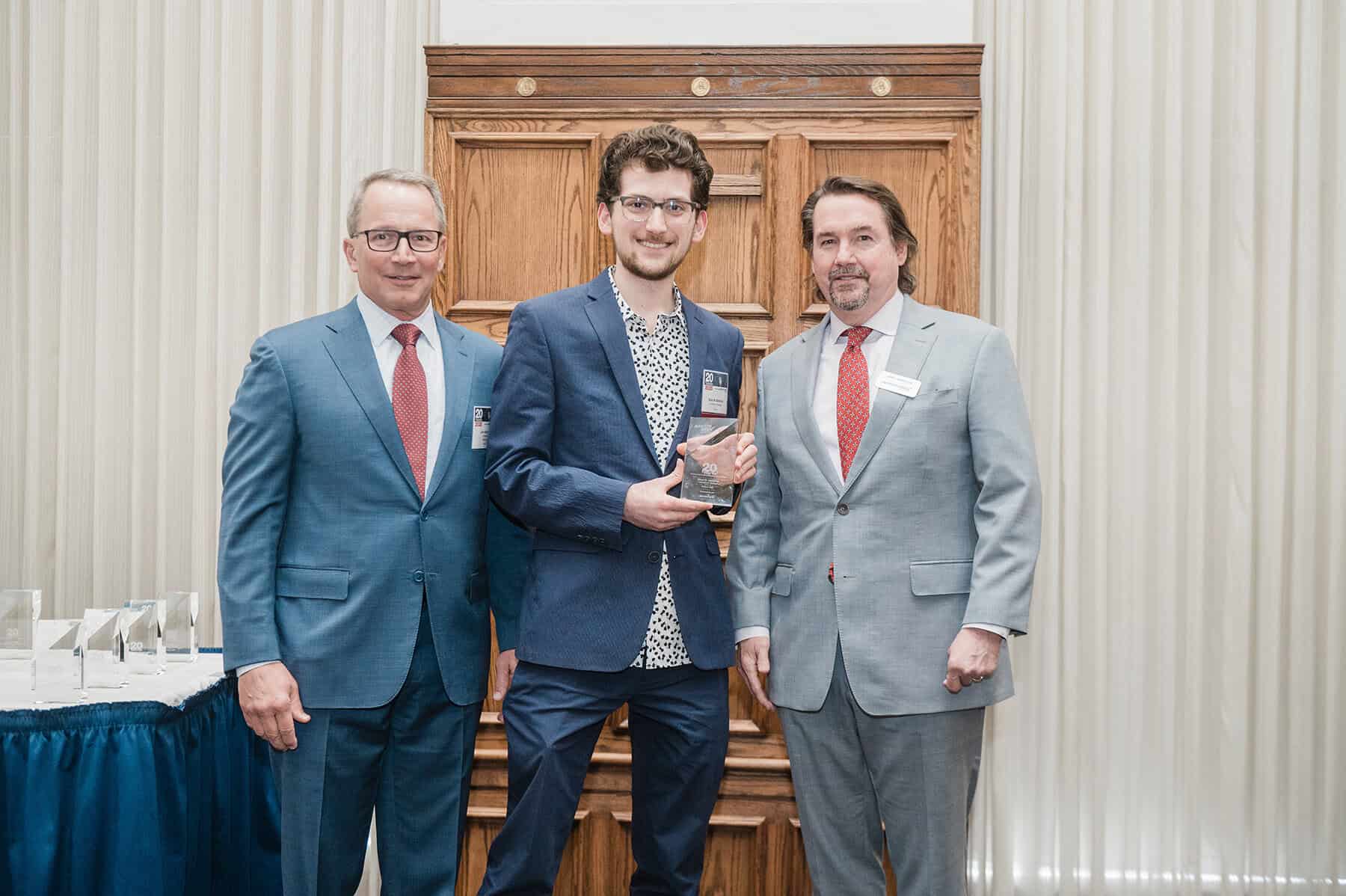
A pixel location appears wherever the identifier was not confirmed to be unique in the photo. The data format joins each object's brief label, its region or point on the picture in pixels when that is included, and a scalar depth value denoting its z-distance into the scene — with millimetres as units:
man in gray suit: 2053
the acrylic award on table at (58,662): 2215
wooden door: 2994
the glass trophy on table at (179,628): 2590
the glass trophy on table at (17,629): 2471
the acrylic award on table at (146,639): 2424
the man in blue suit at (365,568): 1988
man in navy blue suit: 2035
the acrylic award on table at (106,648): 2287
